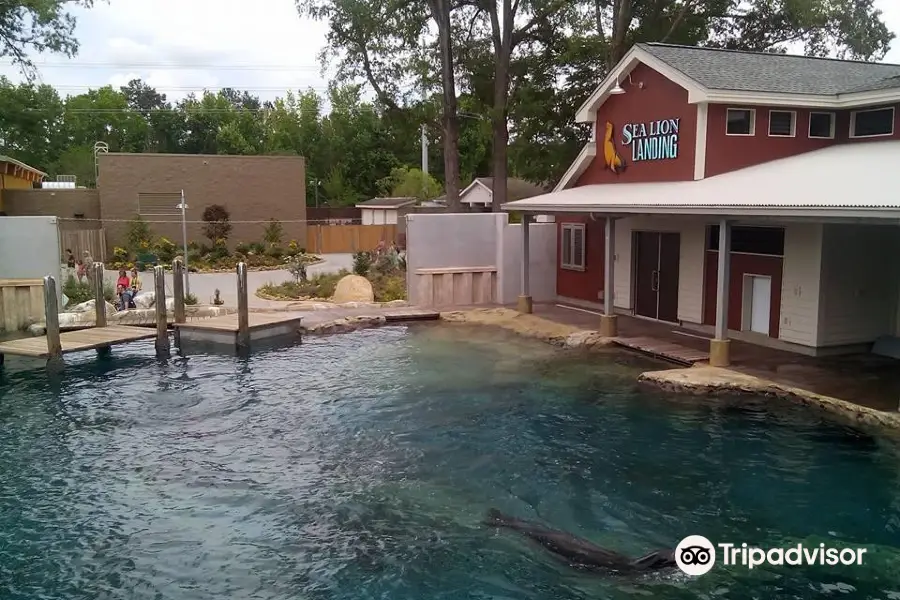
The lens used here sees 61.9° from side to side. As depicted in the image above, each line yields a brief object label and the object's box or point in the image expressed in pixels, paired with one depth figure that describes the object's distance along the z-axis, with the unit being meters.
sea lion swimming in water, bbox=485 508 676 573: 7.17
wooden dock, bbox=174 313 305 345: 17.08
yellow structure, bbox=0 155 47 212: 33.47
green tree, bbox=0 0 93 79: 27.31
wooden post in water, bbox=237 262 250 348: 16.89
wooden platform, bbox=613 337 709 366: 14.36
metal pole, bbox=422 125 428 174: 43.17
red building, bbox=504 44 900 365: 13.27
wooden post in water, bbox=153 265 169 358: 16.69
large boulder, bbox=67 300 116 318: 18.92
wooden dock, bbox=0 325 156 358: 15.02
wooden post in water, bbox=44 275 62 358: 14.88
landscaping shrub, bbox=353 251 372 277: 24.31
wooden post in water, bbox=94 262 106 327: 17.27
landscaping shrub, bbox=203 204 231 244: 32.81
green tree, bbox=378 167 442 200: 45.31
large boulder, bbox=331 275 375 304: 21.80
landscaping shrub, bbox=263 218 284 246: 32.75
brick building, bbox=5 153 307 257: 32.59
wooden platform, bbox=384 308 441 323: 19.72
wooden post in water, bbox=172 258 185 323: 17.70
